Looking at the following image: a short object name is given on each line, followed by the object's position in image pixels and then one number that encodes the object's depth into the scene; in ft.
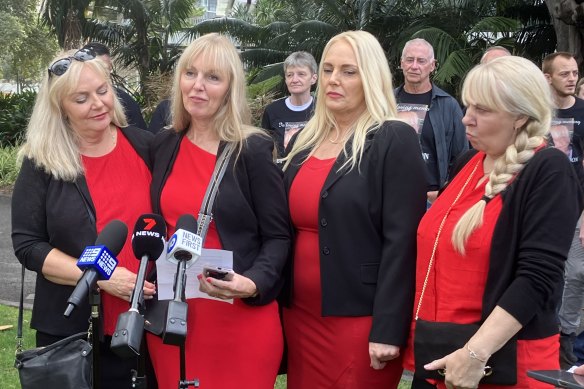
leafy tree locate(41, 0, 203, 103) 70.08
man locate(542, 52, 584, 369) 21.59
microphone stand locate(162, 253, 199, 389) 8.56
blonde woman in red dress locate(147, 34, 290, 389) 12.23
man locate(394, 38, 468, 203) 23.43
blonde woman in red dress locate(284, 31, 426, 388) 11.66
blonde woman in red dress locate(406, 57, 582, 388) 9.81
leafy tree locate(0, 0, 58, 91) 125.39
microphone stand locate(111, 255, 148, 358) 8.21
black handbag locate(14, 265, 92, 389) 10.84
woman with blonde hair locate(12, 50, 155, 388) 12.38
